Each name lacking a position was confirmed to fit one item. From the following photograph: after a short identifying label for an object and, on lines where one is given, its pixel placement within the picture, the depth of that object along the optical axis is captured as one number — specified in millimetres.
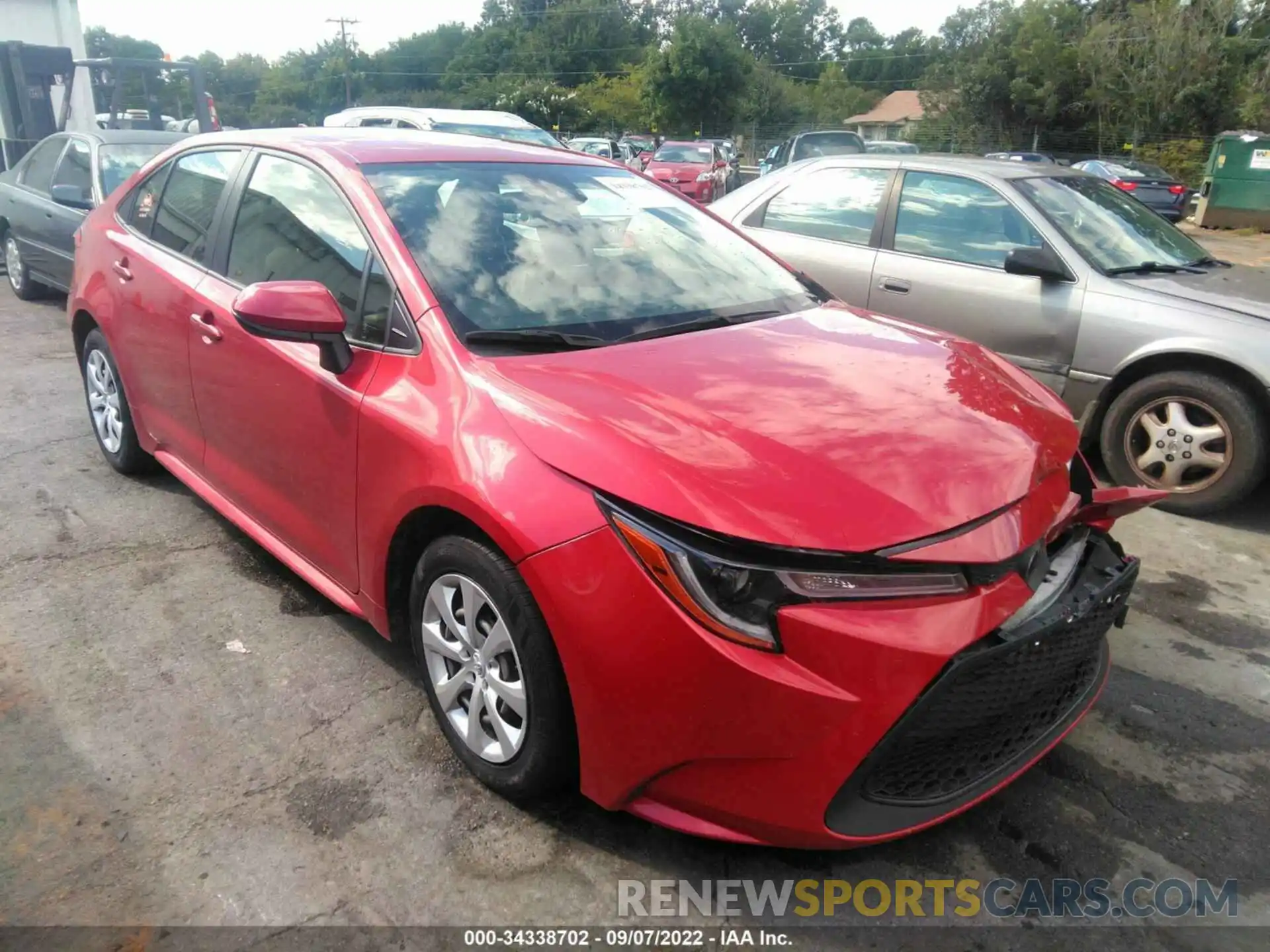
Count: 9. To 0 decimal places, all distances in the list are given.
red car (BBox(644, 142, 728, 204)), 19906
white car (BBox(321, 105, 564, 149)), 11898
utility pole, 72812
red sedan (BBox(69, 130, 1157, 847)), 1961
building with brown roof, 70312
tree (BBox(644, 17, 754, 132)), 44594
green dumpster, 21312
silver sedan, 4480
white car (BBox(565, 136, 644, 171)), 25734
